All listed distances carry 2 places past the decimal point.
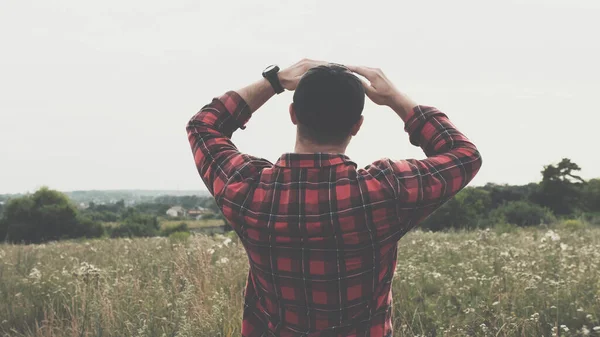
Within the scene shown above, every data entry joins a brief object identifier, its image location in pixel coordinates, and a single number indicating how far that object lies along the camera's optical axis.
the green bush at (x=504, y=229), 11.95
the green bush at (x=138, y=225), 61.08
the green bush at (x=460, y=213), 26.28
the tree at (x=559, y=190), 44.88
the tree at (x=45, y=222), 66.25
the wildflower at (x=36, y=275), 5.27
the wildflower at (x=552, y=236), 7.55
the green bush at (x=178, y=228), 60.00
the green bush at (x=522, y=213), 26.00
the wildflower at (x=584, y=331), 3.24
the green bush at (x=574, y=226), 13.36
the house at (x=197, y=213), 103.00
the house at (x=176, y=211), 115.47
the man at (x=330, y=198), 1.47
